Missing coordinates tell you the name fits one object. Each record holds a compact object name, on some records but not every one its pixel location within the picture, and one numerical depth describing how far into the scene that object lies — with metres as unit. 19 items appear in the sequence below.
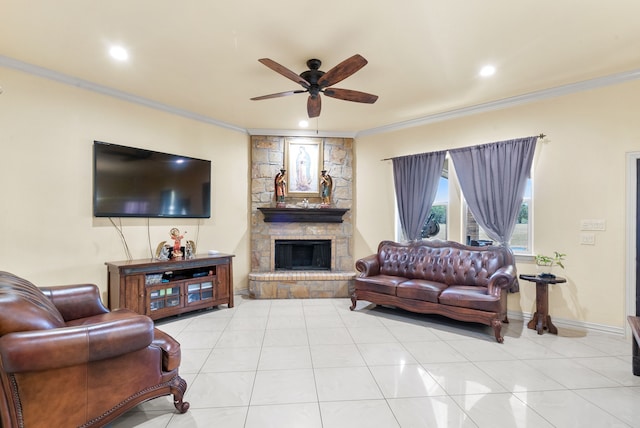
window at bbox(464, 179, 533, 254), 4.07
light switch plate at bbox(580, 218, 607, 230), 3.52
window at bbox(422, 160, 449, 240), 4.84
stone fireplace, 5.45
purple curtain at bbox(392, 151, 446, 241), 4.78
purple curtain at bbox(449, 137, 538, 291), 3.98
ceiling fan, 2.71
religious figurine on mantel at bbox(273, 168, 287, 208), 5.43
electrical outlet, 3.59
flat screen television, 3.74
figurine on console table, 4.10
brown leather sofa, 3.50
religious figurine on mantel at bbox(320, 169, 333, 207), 5.48
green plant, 3.71
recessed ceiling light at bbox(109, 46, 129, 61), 2.92
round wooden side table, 3.52
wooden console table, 3.61
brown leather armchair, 1.55
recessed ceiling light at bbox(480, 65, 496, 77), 3.26
